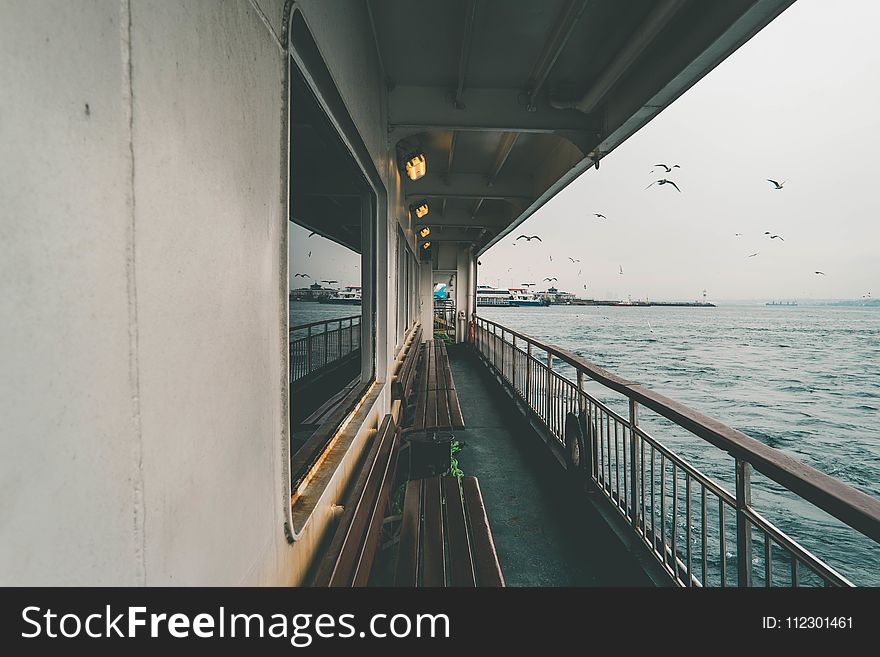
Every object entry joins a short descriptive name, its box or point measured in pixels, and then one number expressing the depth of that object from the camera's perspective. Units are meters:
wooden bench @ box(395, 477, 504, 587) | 1.68
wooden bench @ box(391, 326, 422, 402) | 4.78
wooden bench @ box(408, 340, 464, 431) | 3.83
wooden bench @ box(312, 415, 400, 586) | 1.51
